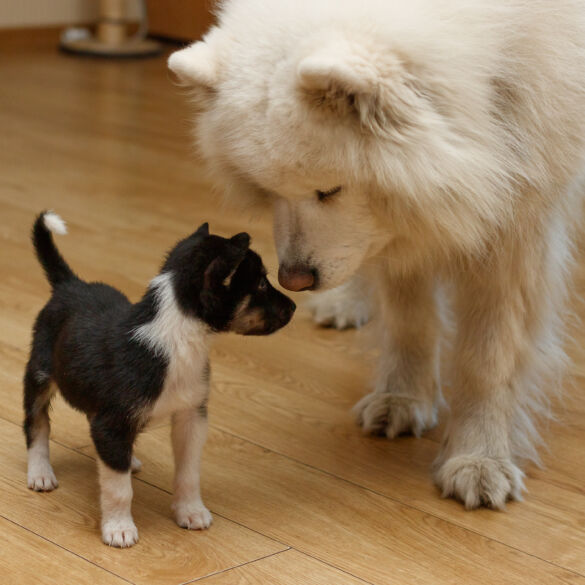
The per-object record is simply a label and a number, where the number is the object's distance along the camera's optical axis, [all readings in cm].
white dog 227
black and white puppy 229
